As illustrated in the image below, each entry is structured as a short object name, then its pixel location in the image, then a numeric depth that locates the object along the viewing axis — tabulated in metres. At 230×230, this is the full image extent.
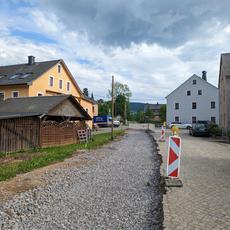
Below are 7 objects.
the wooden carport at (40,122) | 15.64
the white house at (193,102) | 54.19
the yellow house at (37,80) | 32.59
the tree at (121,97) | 91.44
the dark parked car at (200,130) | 29.40
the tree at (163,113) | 80.05
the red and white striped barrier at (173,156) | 6.84
